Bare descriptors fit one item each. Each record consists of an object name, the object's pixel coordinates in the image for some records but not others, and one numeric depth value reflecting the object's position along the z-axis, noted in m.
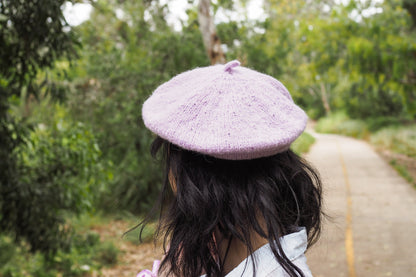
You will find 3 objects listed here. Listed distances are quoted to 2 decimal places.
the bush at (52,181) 3.49
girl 1.14
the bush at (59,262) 5.14
